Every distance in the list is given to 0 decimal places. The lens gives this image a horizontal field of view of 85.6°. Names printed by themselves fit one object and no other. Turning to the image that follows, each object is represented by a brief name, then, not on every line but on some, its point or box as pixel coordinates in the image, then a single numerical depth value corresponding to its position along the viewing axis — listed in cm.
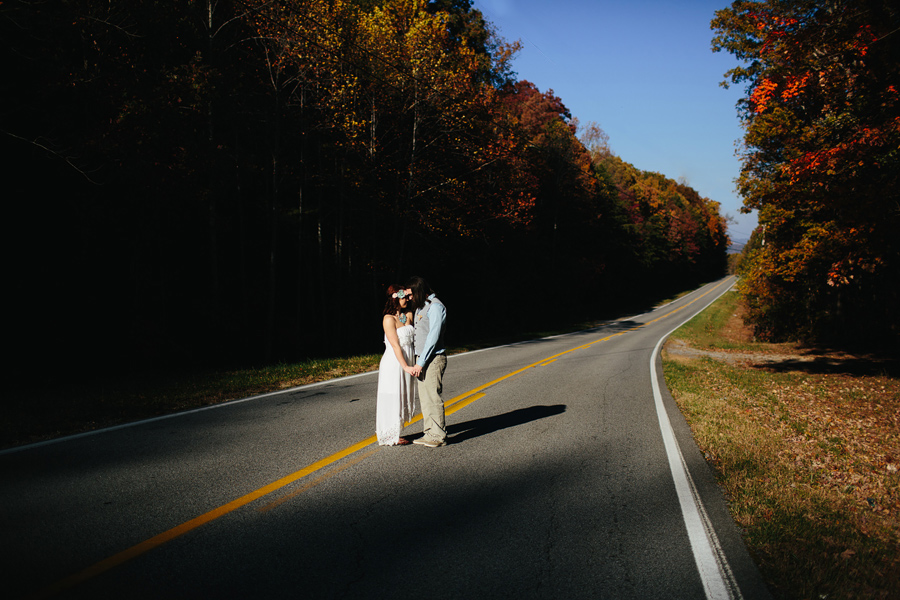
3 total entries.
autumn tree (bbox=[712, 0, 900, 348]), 817
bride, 547
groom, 546
